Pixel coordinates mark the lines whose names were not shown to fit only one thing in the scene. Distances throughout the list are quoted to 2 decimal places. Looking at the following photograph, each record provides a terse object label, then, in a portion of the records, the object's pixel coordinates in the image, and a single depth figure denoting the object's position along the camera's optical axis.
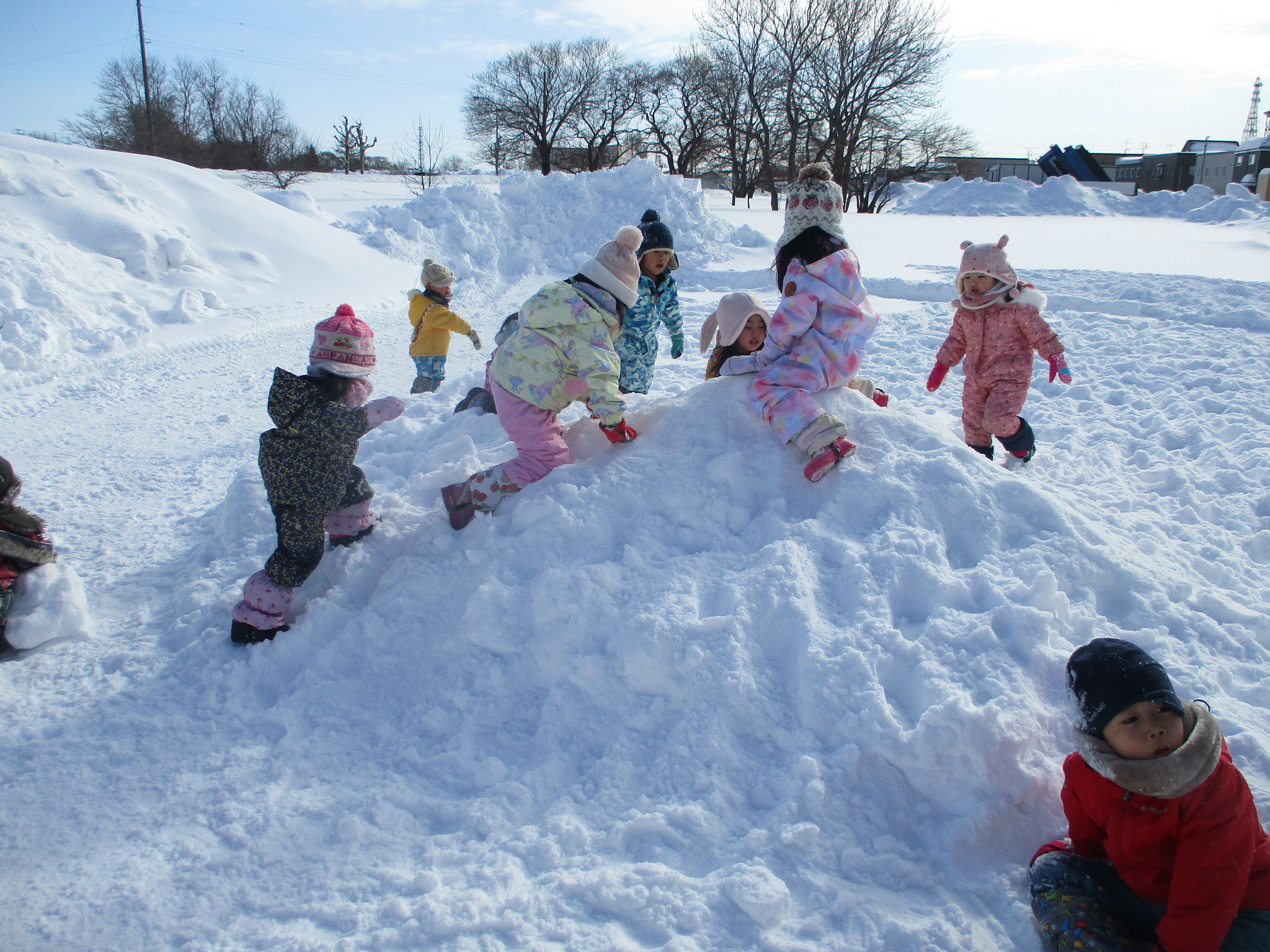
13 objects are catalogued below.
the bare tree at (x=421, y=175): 27.44
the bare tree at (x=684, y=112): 32.31
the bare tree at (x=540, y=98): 32.62
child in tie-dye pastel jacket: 3.07
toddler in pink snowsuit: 3.88
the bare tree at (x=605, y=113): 33.44
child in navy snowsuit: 2.65
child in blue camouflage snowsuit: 4.42
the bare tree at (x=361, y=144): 36.81
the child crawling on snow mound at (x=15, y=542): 2.69
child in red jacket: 1.53
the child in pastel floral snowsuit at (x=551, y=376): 2.99
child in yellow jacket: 5.95
